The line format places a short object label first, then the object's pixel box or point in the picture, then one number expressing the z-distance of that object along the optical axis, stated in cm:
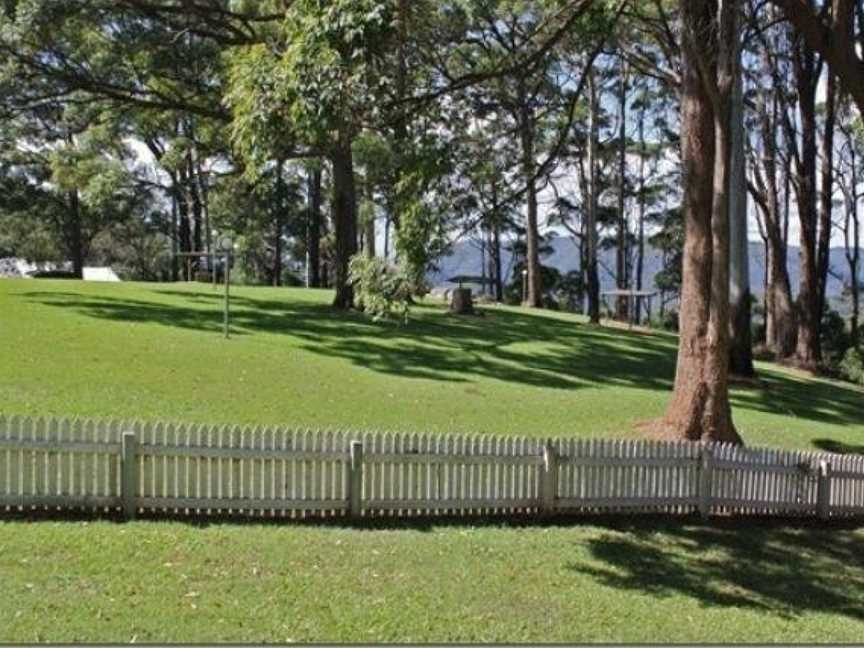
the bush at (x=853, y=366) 2836
